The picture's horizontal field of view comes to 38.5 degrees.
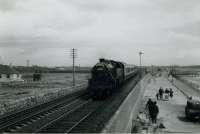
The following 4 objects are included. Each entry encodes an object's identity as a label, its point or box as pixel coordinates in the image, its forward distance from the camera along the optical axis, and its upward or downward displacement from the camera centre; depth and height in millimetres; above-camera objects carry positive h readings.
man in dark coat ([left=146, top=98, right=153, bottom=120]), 19881 -2599
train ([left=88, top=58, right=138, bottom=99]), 33094 -1361
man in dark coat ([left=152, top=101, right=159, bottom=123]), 19234 -3037
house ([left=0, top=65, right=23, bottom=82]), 90075 -1825
